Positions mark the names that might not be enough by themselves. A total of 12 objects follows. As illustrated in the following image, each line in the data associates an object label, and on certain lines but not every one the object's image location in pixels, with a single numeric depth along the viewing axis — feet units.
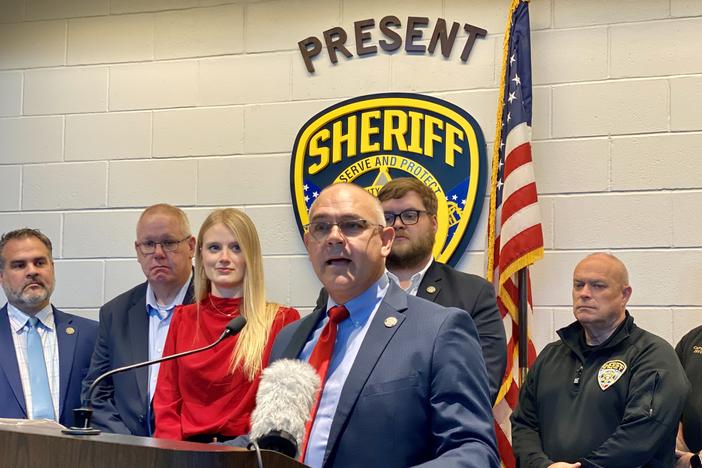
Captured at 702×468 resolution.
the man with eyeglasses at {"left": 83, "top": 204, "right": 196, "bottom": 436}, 11.30
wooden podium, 5.15
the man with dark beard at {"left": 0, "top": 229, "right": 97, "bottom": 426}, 12.59
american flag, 13.03
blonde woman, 10.18
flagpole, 13.08
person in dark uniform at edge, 11.62
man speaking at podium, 6.80
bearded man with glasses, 11.17
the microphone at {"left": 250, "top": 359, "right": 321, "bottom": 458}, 5.80
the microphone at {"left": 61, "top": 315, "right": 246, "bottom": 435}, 5.73
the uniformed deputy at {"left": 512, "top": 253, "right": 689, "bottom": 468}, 10.91
